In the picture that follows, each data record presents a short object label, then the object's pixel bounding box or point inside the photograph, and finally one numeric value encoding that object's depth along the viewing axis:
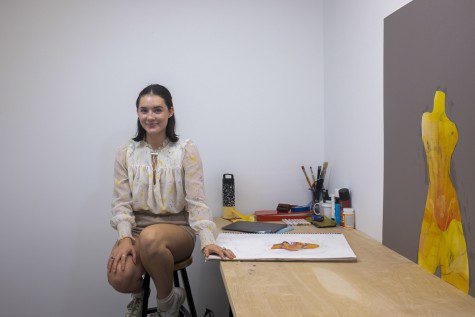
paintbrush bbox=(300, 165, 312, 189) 2.49
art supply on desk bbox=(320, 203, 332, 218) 2.22
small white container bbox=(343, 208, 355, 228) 2.02
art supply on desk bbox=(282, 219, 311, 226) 2.14
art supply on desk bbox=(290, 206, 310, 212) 2.40
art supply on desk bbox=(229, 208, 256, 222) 2.33
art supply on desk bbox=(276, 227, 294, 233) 1.95
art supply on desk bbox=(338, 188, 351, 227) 2.07
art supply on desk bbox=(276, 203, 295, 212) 2.39
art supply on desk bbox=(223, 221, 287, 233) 1.96
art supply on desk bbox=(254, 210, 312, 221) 2.29
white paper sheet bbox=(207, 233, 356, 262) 1.48
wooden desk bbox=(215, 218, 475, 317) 1.04
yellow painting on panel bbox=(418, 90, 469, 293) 1.19
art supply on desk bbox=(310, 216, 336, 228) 2.04
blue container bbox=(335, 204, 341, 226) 2.11
